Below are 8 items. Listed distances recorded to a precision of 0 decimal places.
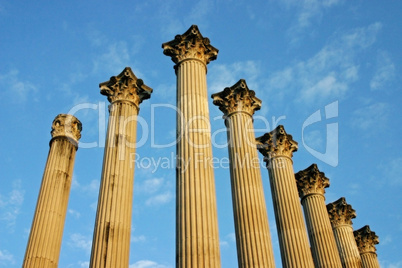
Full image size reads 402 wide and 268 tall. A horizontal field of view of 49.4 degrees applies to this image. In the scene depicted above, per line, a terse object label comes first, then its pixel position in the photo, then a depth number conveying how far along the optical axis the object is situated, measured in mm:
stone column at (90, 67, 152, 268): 24034
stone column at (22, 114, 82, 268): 28734
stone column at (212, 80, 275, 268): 27422
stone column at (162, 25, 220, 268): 22125
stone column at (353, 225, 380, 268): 50969
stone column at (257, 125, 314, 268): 32625
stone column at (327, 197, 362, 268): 43625
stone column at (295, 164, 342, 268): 36875
